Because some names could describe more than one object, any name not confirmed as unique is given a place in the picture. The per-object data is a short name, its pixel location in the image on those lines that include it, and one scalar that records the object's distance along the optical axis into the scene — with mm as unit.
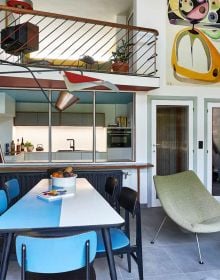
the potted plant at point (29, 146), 4838
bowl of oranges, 2264
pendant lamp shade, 2641
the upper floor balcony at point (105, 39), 3129
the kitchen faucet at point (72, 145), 5523
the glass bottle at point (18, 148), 4531
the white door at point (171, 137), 4121
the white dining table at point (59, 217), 1383
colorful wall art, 4126
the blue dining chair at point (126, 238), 1728
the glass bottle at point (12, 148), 4225
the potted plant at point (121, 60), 3808
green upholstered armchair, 2553
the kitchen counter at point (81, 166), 3634
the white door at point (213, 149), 4262
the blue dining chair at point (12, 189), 2351
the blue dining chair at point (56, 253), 1152
